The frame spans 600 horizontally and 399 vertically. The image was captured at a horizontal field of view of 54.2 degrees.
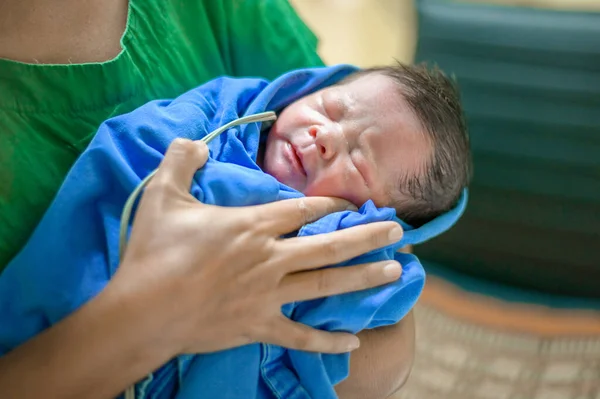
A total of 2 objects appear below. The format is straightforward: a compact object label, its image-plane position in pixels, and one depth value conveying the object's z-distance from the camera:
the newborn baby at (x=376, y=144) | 0.94
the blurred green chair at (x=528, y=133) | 1.60
